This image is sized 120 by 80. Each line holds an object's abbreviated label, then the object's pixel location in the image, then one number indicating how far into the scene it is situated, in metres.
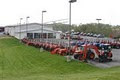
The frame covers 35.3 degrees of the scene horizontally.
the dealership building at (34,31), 62.63
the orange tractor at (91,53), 20.92
